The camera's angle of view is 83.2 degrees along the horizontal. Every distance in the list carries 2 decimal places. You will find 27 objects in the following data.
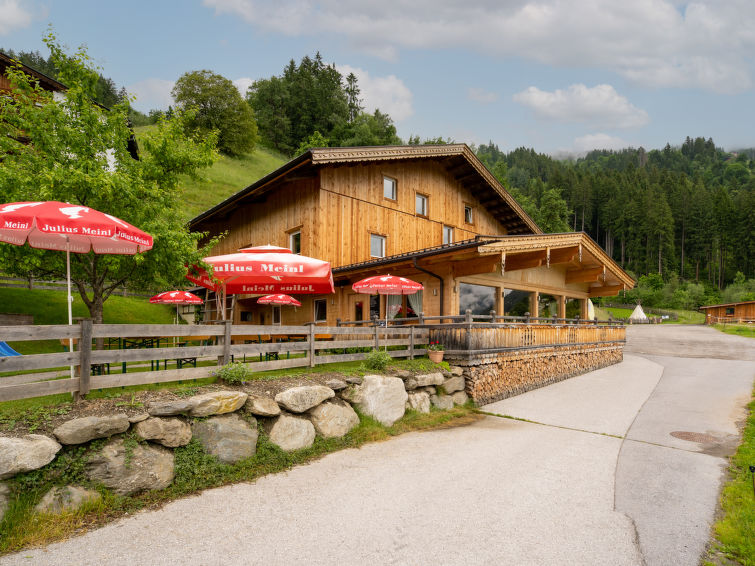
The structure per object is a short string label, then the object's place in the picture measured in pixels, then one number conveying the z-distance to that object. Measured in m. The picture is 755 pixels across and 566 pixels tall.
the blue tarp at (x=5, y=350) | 8.10
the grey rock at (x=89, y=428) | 4.46
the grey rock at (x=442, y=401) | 9.73
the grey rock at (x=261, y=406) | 6.12
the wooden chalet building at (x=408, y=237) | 13.96
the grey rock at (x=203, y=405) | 5.26
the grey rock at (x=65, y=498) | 4.24
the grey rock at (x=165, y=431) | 5.02
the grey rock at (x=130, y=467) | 4.63
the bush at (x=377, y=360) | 8.80
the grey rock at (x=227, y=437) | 5.61
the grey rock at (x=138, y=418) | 4.96
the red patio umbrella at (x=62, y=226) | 5.18
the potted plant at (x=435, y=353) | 10.42
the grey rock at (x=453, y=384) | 10.09
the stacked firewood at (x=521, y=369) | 10.74
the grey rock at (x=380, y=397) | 7.88
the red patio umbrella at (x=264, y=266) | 8.26
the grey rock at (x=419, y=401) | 9.05
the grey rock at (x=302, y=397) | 6.54
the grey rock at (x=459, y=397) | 10.24
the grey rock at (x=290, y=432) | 6.34
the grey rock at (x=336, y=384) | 7.41
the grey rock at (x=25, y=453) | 4.03
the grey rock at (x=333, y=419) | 7.00
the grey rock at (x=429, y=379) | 9.32
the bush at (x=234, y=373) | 6.38
